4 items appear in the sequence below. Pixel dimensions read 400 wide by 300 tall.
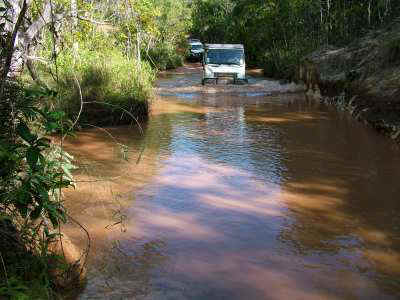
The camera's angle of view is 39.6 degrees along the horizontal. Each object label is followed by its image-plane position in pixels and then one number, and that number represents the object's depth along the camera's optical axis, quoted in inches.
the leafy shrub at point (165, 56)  1258.6
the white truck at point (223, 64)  904.3
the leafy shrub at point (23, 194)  148.5
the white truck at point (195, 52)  1612.9
